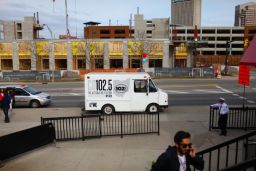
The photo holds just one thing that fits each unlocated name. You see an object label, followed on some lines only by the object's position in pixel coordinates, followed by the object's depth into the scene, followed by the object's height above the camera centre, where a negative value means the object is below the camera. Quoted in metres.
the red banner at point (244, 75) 14.44 -0.49
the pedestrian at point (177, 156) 4.18 -1.40
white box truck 15.59 -1.55
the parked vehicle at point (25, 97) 18.62 -2.11
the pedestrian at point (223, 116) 11.09 -2.05
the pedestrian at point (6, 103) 13.90 -1.87
